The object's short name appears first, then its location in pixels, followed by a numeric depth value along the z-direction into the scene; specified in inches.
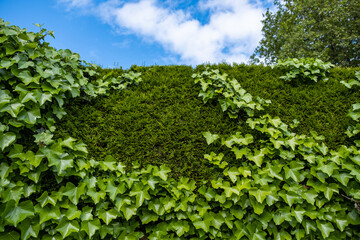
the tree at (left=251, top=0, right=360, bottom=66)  466.9
